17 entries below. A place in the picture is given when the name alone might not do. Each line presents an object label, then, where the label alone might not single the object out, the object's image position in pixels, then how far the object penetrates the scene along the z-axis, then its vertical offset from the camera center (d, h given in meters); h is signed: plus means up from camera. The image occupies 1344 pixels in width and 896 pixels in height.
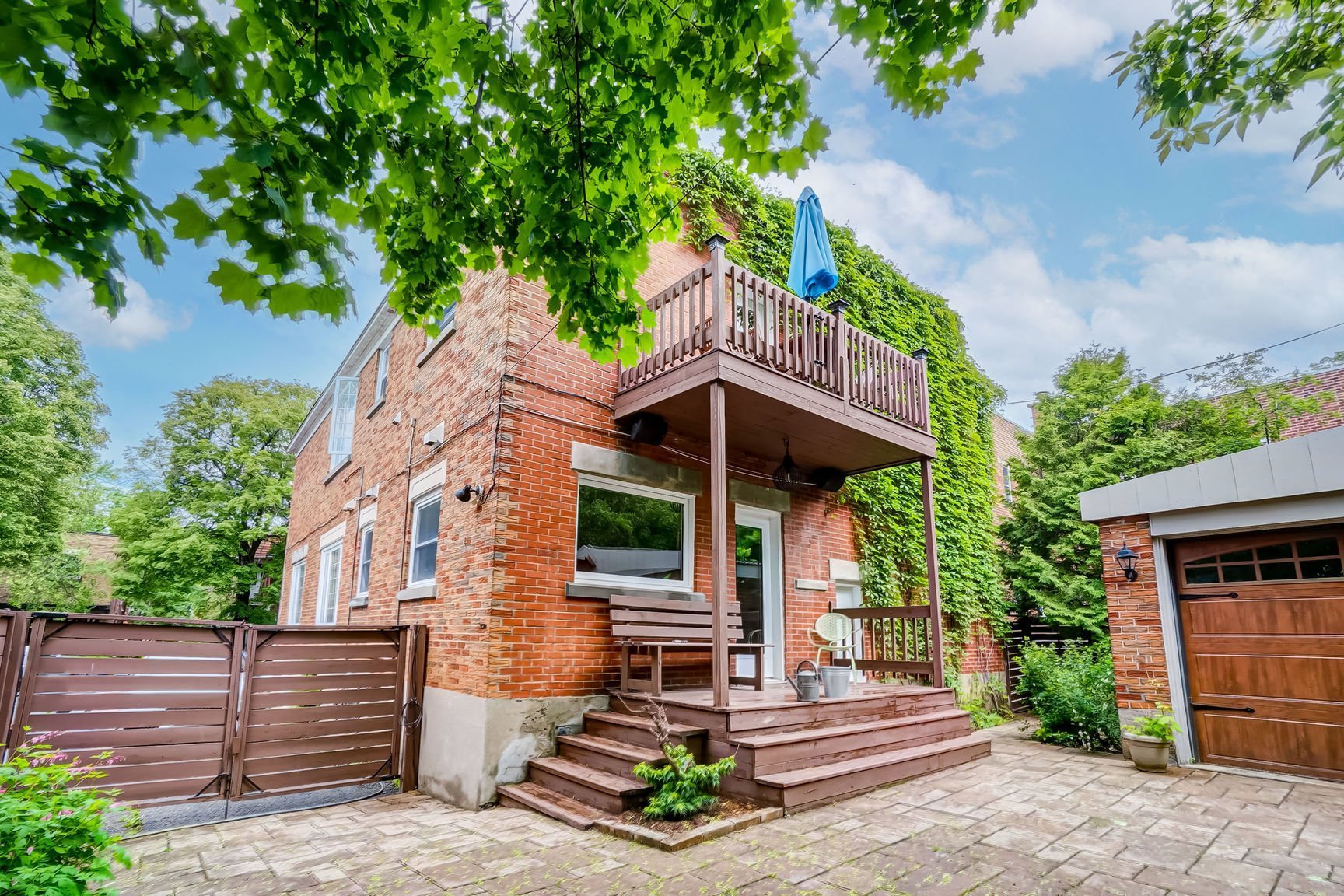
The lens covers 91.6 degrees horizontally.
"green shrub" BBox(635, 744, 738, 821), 4.53 -1.36
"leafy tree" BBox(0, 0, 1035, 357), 2.26 +2.10
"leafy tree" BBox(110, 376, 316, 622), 19.08 +2.58
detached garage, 5.95 -0.13
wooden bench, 5.93 -0.38
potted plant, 6.21 -1.45
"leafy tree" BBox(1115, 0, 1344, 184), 3.17 +2.57
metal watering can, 5.75 -0.83
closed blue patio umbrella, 7.50 +3.81
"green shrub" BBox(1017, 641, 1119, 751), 7.45 -1.31
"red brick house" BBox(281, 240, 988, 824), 5.61 +0.65
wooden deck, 4.87 -1.31
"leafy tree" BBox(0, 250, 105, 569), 15.95 +4.31
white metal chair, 7.57 -0.46
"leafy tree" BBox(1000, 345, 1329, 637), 11.09 +2.49
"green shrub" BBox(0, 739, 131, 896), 2.33 -0.95
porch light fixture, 7.80 +1.34
